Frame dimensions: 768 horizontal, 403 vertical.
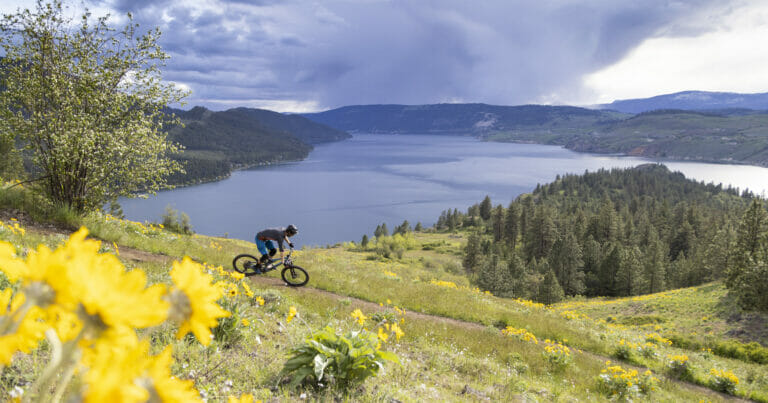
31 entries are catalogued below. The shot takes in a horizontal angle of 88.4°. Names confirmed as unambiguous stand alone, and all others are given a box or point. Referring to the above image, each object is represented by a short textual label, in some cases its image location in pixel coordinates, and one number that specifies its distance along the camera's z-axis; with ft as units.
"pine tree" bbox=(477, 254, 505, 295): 188.75
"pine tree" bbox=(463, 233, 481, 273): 272.92
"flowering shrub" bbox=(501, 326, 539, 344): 39.97
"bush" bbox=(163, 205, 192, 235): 105.63
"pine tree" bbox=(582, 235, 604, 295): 242.78
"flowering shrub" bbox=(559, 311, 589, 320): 63.92
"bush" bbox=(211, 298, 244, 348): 18.72
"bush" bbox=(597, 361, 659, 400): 29.58
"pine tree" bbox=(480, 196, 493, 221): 413.59
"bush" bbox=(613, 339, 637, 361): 45.73
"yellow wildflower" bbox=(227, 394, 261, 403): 3.91
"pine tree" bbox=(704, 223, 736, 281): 197.67
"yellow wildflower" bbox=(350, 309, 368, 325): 17.84
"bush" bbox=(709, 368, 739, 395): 40.34
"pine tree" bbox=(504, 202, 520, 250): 328.25
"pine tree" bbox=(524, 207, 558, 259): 290.15
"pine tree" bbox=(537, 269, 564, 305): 185.78
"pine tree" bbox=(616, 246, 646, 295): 206.90
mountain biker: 43.78
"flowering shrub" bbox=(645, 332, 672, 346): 59.69
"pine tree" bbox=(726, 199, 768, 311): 91.20
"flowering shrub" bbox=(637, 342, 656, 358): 47.19
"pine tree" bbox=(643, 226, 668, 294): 214.07
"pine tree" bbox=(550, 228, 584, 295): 232.53
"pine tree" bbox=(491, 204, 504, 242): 338.54
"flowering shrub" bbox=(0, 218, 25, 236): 29.17
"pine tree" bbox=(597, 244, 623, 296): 227.20
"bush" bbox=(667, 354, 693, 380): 42.32
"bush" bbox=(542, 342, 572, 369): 33.44
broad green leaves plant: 15.72
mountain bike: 45.78
